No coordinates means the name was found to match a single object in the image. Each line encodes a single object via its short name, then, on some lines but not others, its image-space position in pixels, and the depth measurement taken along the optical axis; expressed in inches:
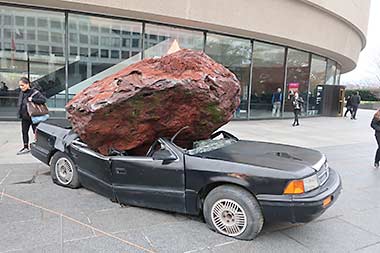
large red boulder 160.4
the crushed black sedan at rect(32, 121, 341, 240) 129.3
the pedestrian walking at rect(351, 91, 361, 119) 807.1
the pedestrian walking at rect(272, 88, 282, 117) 693.9
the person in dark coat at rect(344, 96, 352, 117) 830.5
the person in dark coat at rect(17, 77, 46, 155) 278.4
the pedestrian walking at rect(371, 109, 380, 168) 276.7
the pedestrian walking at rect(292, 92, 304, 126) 596.9
